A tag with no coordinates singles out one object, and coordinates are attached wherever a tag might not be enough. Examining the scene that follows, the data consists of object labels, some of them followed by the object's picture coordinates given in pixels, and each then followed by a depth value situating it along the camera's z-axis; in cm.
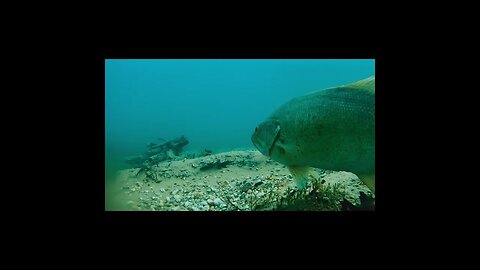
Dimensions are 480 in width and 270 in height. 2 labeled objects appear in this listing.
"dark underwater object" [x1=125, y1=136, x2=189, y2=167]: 895
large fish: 286
